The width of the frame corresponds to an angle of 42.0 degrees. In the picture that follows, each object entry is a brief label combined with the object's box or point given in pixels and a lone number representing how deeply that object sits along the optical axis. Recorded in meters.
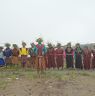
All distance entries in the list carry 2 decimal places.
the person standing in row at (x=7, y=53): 6.76
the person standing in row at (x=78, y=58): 6.75
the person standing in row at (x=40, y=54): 5.65
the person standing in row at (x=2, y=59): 6.74
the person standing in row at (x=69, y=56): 6.71
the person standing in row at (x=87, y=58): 6.79
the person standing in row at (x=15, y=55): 6.77
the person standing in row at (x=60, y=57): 6.76
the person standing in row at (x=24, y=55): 6.71
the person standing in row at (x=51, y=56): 6.77
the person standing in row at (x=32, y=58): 6.57
